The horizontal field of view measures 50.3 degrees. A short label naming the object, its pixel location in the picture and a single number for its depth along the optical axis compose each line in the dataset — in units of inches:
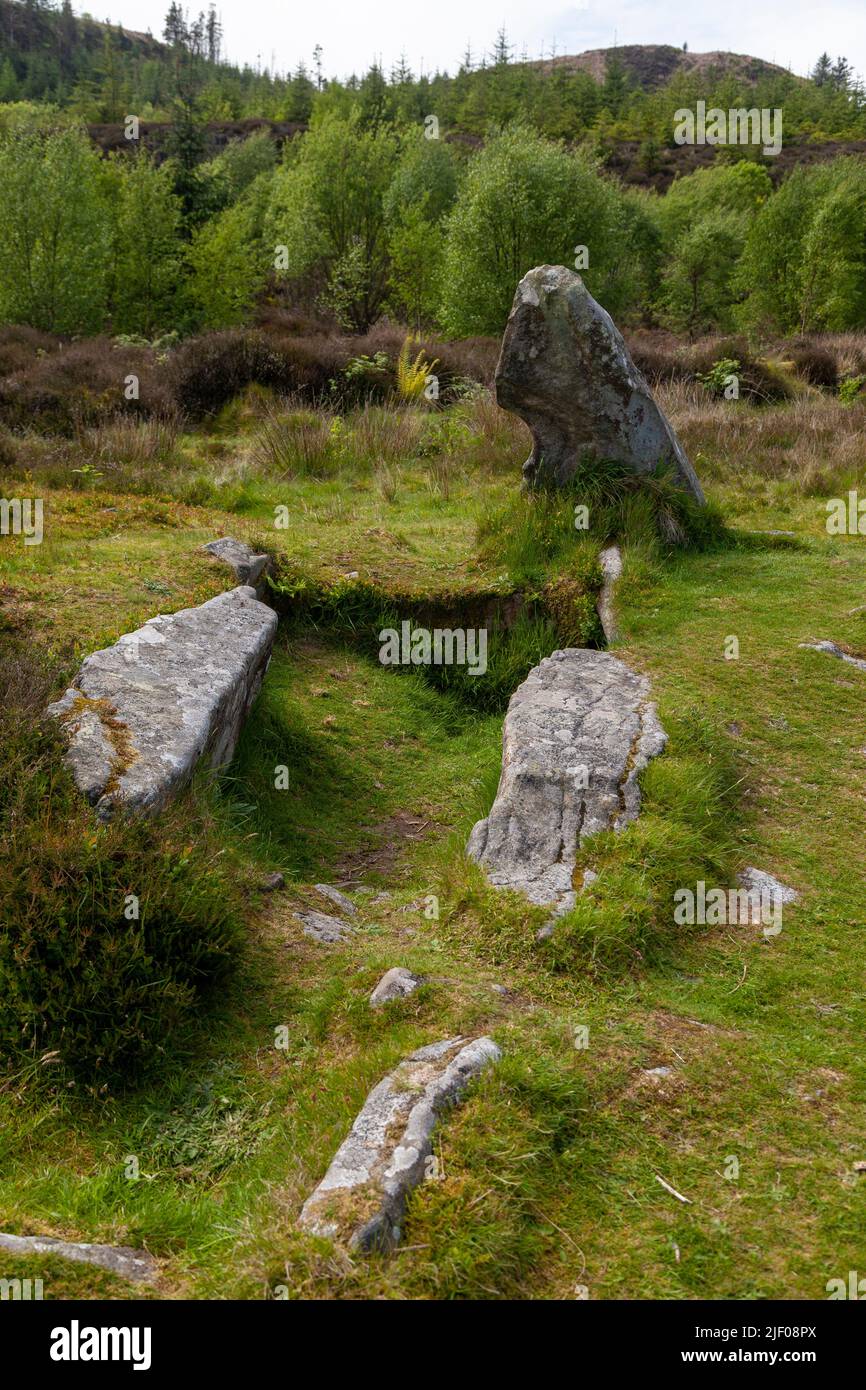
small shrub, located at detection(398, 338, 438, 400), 661.3
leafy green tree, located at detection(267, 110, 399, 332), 1449.3
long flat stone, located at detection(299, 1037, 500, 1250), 102.1
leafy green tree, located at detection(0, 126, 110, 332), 1029.2
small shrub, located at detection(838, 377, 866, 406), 796.6
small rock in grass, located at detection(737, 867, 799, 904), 179.8
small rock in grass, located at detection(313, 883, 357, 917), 189.2
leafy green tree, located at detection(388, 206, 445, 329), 1393.9
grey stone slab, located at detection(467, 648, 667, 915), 180.1
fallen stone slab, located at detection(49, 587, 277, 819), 176.4
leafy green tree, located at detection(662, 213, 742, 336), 1715.1
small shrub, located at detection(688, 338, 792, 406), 796.6
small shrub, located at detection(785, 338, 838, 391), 919.7
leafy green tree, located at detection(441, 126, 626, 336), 1030.4
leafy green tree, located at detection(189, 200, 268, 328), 1234.6
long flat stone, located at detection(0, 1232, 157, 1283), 102.0
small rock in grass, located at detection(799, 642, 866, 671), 272.2
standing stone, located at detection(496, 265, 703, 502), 344.5
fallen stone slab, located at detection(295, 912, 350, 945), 175.3
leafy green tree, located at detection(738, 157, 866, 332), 1546.5
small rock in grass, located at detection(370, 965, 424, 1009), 145.5
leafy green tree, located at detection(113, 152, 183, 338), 1216.8
